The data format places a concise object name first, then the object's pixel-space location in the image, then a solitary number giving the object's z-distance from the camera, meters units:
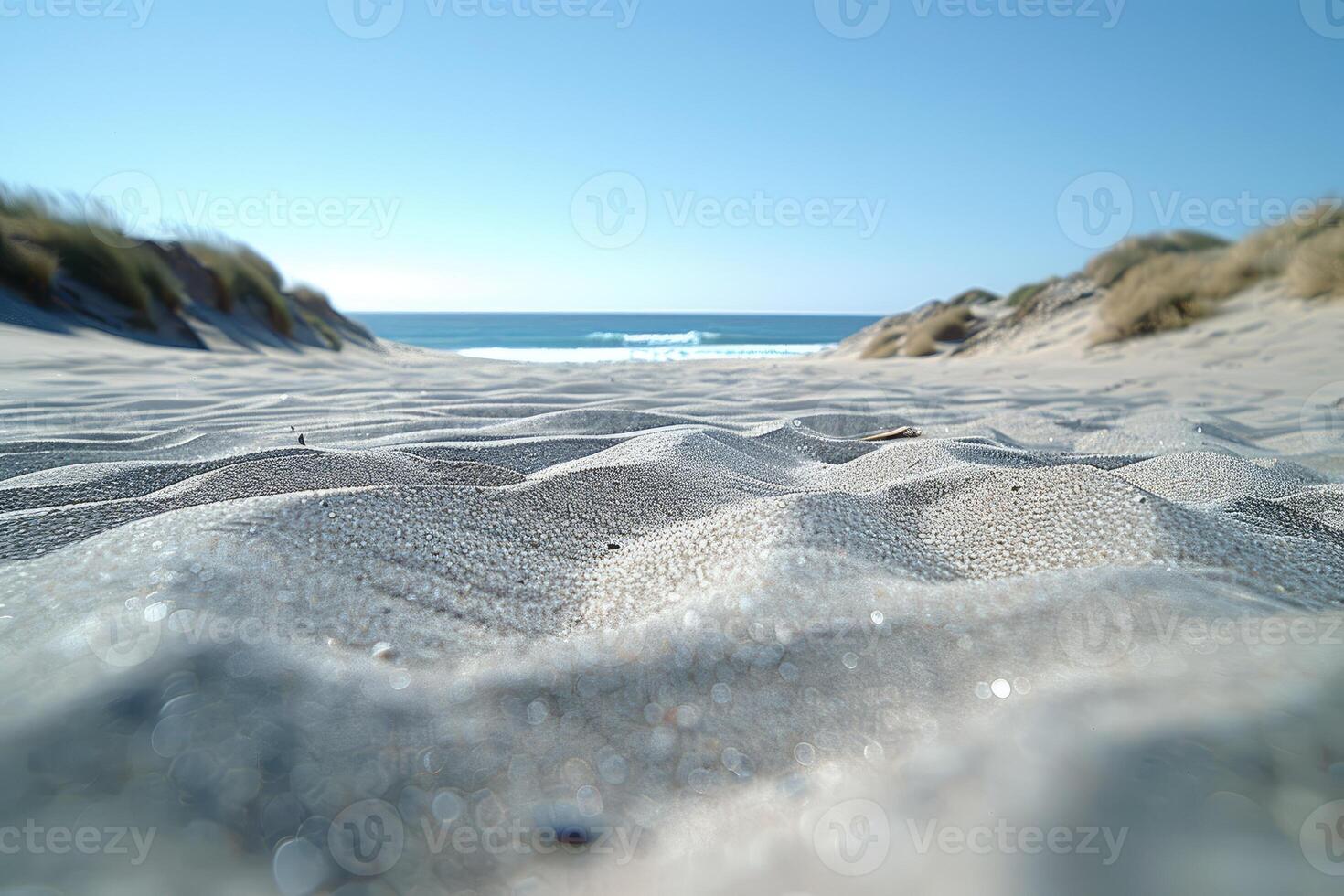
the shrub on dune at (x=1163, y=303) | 6.73
